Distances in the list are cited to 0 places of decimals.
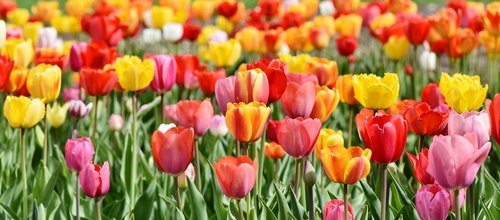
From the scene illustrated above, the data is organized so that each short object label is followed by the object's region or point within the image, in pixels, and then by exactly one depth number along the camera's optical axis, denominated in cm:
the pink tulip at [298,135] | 231
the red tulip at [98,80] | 344
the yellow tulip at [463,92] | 274
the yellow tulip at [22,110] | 285
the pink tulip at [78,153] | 266
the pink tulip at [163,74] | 346
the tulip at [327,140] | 286
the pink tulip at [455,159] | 198
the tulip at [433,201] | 219
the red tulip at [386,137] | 221
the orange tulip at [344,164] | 221
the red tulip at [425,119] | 265
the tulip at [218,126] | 370
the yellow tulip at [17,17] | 692
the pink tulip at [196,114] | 279
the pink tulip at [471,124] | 229
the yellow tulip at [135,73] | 327
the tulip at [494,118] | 234
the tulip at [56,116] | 386
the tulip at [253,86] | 251
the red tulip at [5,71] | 321
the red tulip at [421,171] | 236
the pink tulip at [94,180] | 245
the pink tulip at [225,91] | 263
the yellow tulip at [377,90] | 276
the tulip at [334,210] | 222
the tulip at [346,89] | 328
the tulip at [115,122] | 398
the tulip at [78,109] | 382
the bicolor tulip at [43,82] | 315
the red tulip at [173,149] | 233
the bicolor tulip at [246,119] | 236
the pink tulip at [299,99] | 262
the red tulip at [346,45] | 512
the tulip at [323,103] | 274
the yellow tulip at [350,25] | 568
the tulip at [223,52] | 445
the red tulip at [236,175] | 221
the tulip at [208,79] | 378
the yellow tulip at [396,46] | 521
